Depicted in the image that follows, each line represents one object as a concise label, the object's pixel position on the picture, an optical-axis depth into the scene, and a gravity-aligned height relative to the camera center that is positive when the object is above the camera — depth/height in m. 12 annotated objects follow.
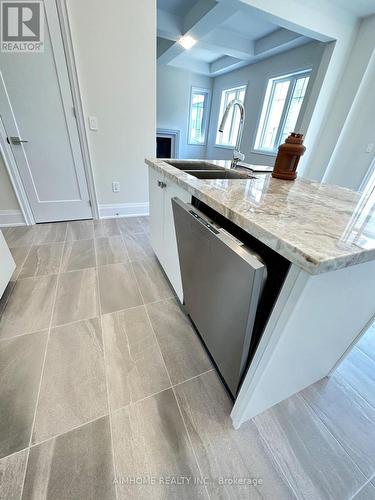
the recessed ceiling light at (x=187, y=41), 3.11 +1.15
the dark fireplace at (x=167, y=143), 5.42 -0.44
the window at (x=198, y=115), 5.50 +0.29
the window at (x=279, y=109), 3.66 +0.43
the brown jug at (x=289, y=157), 1.04 -0.11
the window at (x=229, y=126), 5.18 +0.09
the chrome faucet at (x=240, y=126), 1.37 +0.02
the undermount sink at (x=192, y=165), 1.65 -0.27
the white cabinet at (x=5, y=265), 1.29 -0.90
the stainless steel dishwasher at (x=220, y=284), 0.56 -0.48
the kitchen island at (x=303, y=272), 0.46 -0.28
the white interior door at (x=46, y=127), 1.84 -0.12
